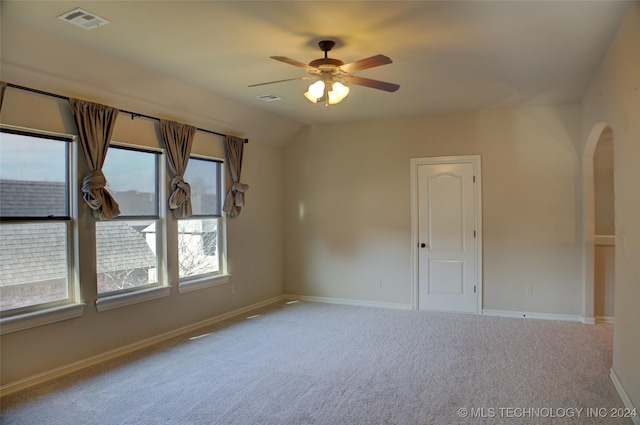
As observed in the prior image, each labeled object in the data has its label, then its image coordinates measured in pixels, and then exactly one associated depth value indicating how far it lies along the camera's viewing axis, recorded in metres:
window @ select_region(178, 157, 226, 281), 5.22
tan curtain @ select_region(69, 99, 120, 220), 3.81
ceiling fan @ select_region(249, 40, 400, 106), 3.35
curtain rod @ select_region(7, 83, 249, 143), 3.38
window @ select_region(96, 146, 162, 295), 4.20
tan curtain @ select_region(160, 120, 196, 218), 4.75
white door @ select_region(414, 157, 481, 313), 5.85
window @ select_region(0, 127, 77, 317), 3.39
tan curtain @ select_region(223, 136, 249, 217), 5.73
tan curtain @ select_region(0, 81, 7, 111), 3.20
